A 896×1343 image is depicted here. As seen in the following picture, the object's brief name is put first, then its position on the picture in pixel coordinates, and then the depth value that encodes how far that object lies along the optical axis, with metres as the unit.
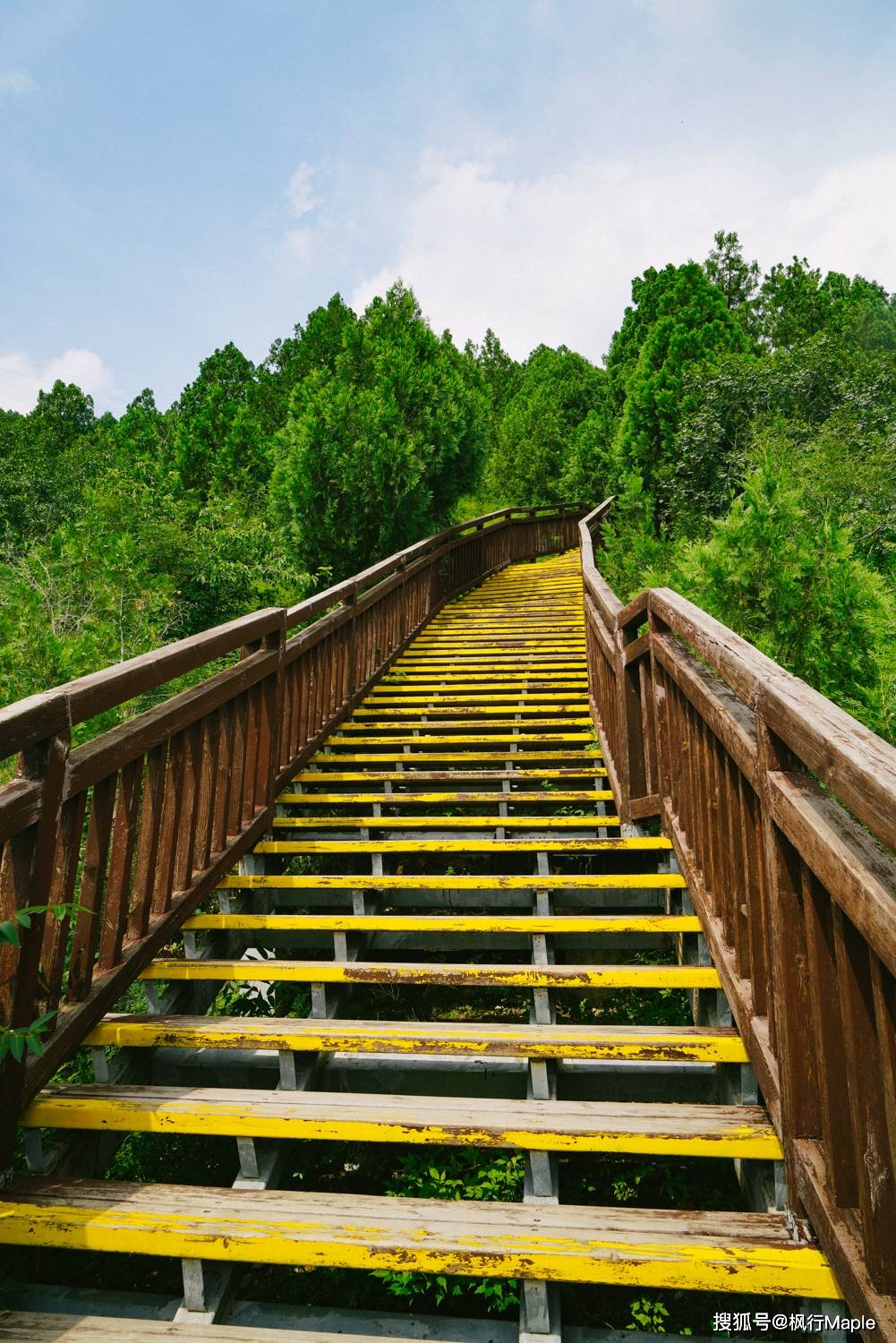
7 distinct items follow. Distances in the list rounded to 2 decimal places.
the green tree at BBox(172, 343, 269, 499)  28.97
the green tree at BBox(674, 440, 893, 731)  5.44
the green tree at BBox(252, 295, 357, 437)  23.48
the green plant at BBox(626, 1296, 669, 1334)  2.02
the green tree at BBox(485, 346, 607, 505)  32.25
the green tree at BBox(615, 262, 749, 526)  18.70
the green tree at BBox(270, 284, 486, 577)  11.87
